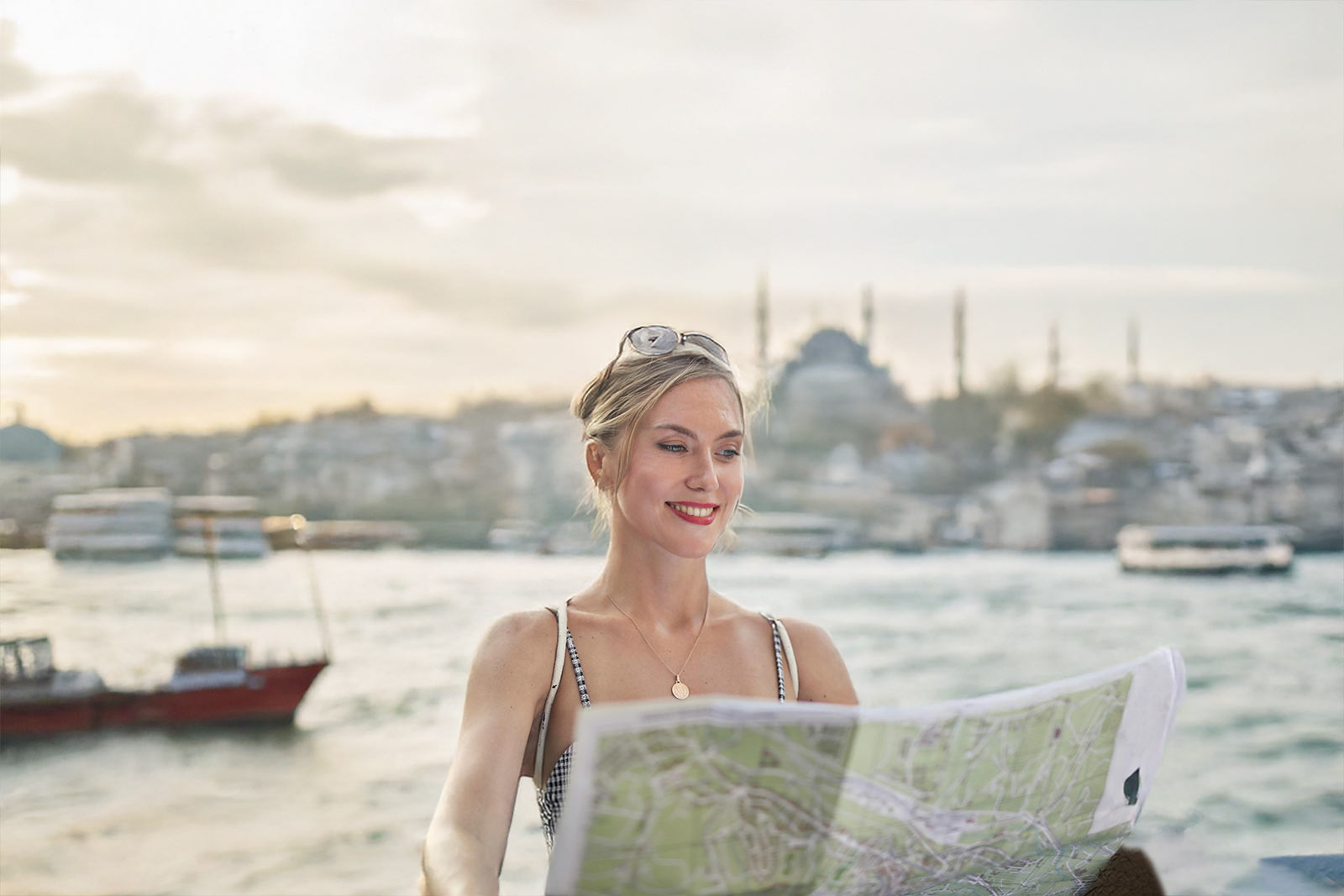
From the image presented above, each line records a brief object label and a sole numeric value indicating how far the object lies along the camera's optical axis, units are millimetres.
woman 1276
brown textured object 1084
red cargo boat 13039
